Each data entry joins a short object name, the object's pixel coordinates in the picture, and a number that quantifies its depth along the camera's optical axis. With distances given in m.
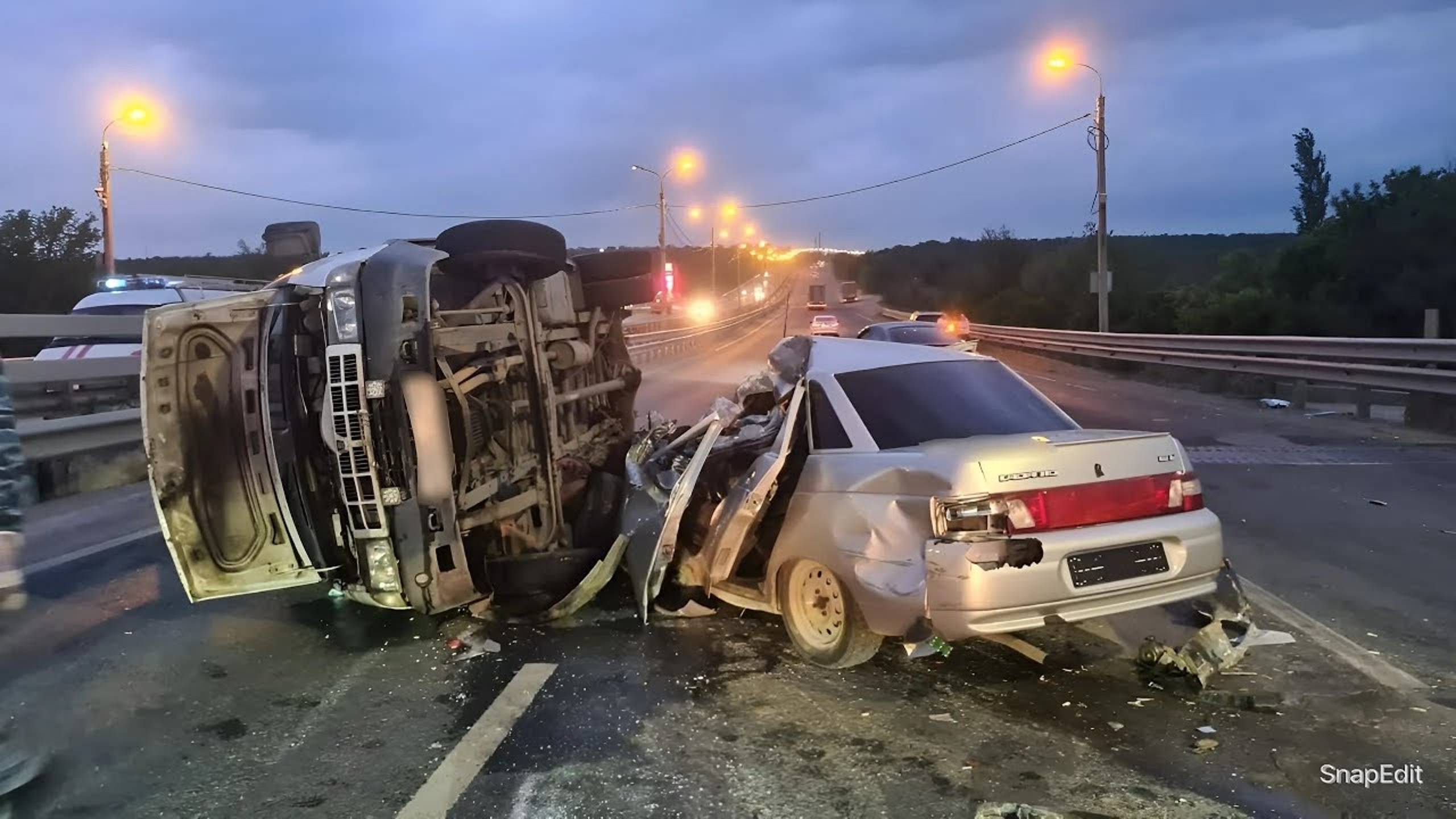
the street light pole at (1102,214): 28.30
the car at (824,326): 41.69
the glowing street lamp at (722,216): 56.56
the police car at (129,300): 12.73
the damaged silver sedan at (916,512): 4.09
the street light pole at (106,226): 25.11
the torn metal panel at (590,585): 5.61
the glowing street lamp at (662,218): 46.94
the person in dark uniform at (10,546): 2.79
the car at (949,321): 28.12
